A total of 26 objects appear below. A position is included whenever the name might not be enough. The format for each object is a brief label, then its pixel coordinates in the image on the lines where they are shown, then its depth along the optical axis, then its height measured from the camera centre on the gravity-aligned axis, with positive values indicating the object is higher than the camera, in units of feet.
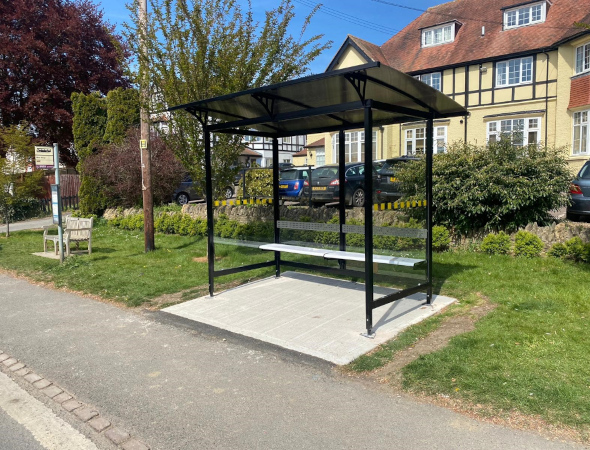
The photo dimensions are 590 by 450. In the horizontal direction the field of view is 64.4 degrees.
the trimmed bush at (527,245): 26.76 -3.20
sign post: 31.28 -0.48
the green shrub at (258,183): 49.62 +1.02
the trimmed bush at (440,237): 30.17 -3.01
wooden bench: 34.81 -2.95
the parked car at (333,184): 45.14 +0.73
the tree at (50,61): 76.07 +22.71
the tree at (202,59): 29.04 +8.47
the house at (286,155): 181.87 +16.63
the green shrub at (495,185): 27.71 +0.28
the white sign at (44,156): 32.22 +2.70
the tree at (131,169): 55.06 +2.95
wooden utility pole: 30.89 +3.31
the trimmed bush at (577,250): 24.62 -3.25
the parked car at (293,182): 49.90 +1.12
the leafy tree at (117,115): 60.75 +10.41
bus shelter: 16.53 +3.23
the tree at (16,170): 45.91 +2.53
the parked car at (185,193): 65.65 +0.07
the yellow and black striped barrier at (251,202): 27.87 -0.60
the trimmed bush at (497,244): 27.99 -3.27
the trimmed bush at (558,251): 25.81 -3.43
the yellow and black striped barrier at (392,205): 27.32 -0.92
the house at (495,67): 70.38 +20.33
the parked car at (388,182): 34.88 +0.66
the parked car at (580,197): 33.76 -0.62
